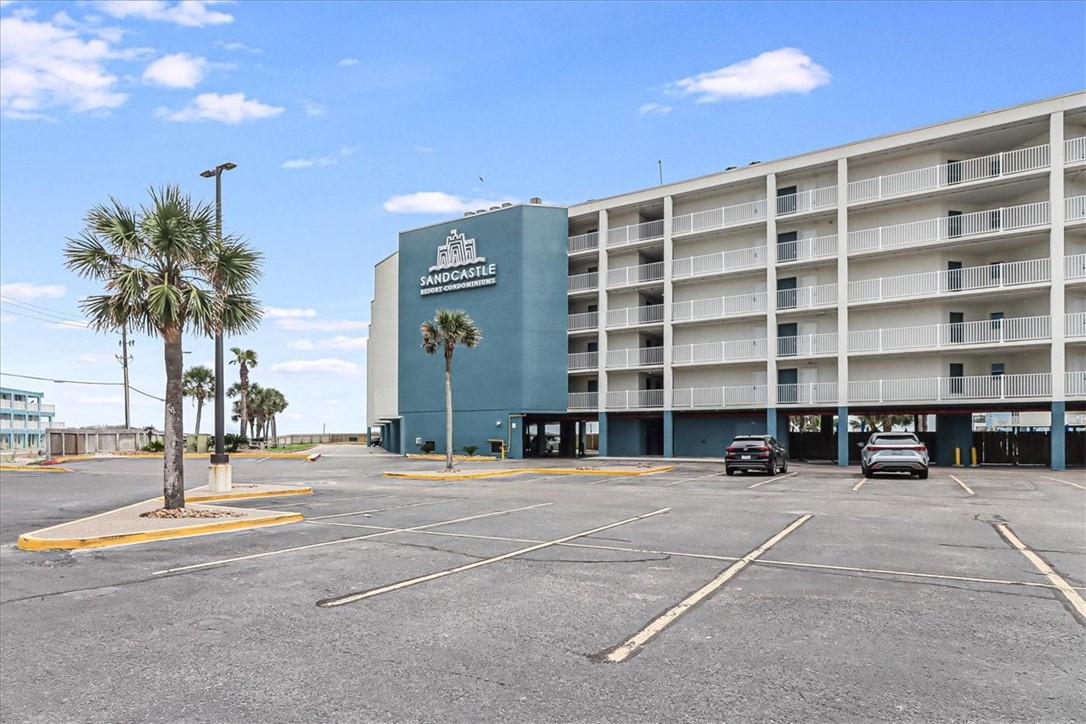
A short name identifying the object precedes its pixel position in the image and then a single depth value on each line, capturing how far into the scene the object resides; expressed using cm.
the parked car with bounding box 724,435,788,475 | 2792
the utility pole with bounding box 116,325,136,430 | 6092
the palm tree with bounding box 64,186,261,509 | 1491
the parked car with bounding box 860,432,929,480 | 2495
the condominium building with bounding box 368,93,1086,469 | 3231
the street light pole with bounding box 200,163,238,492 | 2056
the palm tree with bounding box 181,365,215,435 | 6906
